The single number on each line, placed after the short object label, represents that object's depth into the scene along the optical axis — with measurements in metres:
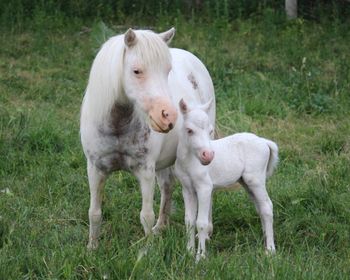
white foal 9.58
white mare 9.08
